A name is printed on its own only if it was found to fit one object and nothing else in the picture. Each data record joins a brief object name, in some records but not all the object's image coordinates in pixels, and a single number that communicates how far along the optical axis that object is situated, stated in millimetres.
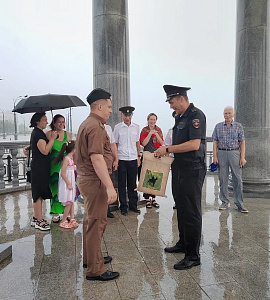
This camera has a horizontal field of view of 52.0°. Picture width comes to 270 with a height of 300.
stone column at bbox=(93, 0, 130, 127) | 5160
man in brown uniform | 2553
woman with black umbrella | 3890
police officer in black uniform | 2854
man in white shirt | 4855
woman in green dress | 4086
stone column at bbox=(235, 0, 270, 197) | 5820
